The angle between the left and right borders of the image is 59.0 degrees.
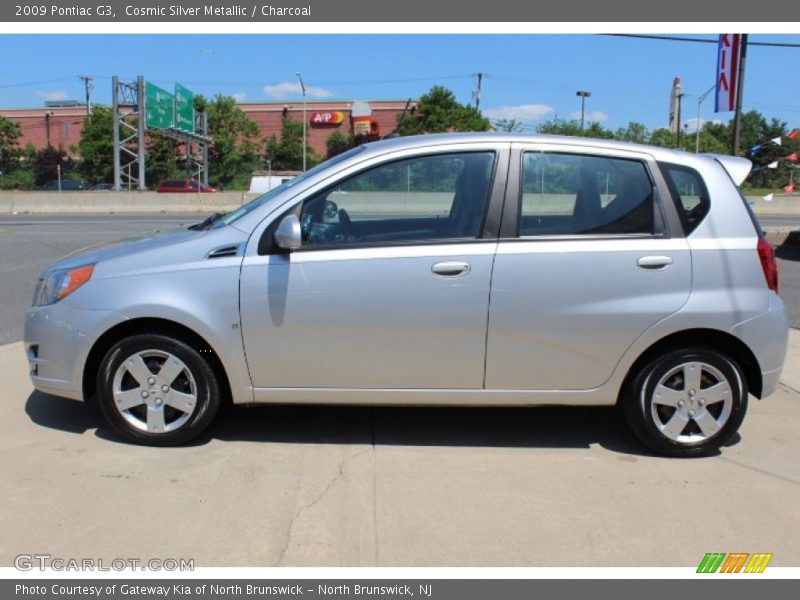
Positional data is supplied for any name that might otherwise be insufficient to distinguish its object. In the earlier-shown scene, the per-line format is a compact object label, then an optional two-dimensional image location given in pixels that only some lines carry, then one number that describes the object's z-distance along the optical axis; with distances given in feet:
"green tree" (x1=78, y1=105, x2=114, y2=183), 208.74
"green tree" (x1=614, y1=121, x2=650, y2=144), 174.19
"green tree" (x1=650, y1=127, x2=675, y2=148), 189.03
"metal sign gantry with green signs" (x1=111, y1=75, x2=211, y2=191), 138.31
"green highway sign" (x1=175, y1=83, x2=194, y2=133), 147.13
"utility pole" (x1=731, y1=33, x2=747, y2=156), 57.11
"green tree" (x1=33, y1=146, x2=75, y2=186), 225.97
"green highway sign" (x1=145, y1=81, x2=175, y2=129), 138.10
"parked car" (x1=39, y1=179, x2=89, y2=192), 180.34
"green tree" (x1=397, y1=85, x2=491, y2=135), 193.36
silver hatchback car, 13.28
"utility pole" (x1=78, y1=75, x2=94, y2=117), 269.75
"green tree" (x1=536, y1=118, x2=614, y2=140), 135.95
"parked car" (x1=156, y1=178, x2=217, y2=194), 153.79
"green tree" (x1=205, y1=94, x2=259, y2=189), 217.56
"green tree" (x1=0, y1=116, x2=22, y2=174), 229.86
